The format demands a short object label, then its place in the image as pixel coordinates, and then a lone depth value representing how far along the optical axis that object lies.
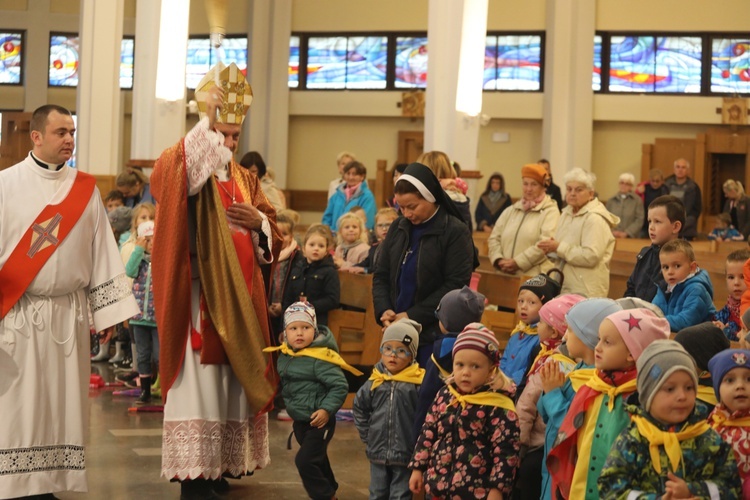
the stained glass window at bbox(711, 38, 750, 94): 19.70
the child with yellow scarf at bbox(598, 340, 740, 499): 3.47
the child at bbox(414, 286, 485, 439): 4.95
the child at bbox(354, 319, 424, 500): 5.25
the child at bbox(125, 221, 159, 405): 8.72
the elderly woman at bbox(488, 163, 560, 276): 8.45
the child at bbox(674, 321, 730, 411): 4.24
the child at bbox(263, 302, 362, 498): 5.68
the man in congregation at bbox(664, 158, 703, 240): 16.61
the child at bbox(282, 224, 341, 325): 8.23
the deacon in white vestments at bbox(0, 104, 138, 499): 5.46
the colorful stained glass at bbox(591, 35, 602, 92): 20.33
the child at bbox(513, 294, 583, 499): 4.88
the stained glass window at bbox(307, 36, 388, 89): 21.27
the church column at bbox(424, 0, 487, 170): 12.37
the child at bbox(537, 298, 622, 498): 4.23
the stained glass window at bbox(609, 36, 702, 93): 19.95
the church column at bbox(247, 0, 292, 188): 20.84
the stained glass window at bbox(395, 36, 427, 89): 21.00
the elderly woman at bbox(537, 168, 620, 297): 8.05
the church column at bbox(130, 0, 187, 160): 13.05
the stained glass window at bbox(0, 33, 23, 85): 22.80
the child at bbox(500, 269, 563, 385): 5.31
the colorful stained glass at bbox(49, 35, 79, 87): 22.72
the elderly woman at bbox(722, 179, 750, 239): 15.29
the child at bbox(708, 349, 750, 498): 3.77
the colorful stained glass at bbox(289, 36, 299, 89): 21.50
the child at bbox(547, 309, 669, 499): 3.90
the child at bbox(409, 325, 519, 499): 4.43
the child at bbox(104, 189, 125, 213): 10.85
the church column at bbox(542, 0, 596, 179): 19.83
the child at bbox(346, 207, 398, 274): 8.77
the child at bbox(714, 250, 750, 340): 6.18
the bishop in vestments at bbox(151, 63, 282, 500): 5.74
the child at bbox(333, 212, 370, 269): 9.18
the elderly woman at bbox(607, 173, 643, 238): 16.59
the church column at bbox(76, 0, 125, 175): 14.86
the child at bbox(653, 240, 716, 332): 5.55
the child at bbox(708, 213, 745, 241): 14.75
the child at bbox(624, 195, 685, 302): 5.95
